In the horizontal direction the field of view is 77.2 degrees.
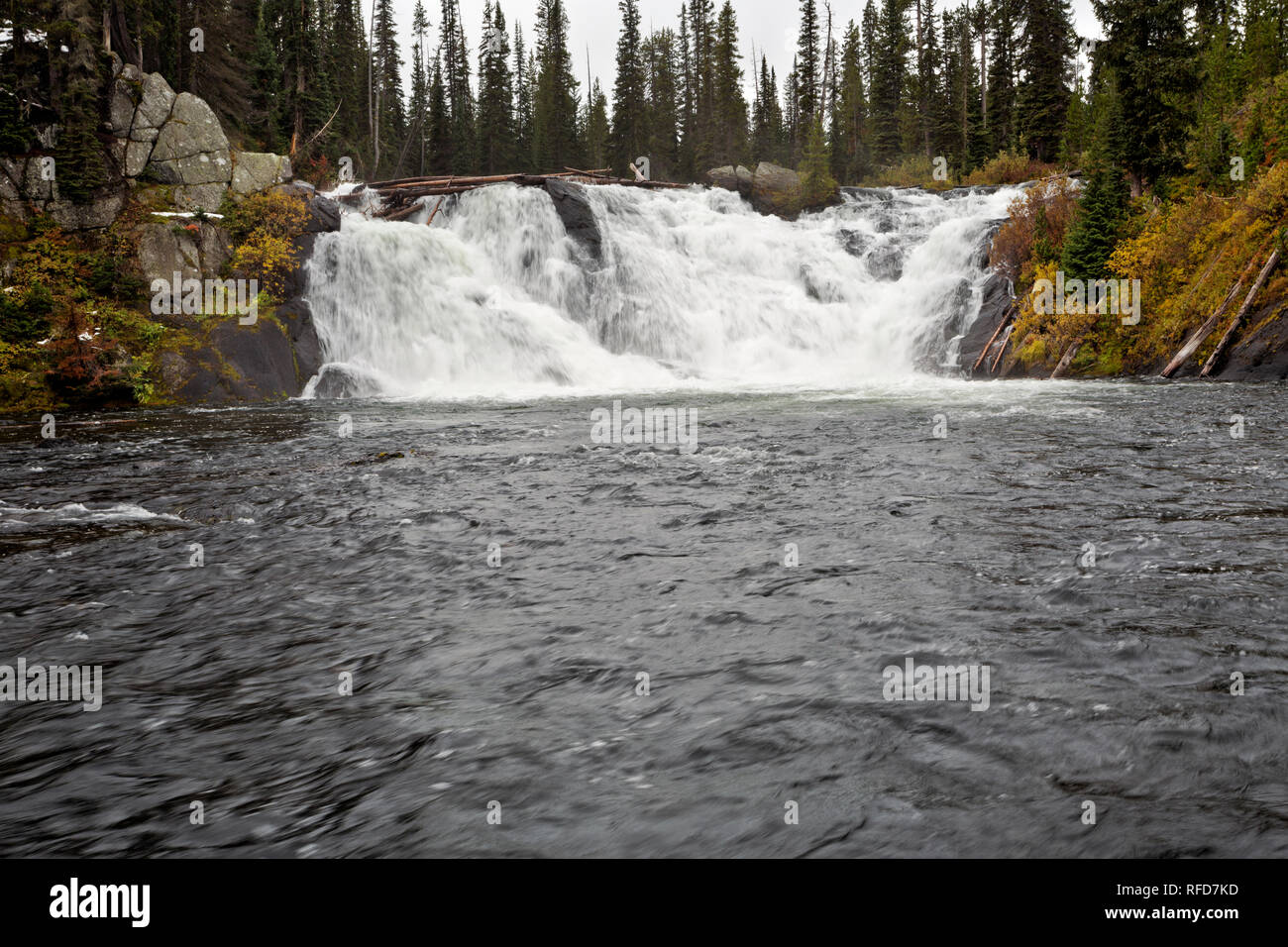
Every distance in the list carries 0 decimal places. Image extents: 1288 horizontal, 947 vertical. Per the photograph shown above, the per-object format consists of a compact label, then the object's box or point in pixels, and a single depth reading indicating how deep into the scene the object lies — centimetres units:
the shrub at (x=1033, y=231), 2619
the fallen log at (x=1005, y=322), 2532
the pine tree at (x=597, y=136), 7206
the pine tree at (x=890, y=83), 6266
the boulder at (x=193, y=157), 2466
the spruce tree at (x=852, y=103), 7169
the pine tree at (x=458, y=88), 6125
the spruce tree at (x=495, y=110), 6178
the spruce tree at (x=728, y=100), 6800
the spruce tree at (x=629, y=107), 6250
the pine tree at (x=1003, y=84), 4884
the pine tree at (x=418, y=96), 6475
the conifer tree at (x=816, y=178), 4141
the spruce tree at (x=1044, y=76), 4281
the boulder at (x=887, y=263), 3144
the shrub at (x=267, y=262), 2397
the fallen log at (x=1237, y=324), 1988
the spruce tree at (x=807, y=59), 7169
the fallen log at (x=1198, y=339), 2048
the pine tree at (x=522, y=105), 6625
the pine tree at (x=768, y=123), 7825
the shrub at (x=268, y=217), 2464
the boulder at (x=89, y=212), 2216
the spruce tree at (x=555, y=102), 6369
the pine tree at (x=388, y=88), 5991
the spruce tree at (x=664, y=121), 6625
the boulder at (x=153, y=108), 2481
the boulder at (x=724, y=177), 4638
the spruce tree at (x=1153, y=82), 2497
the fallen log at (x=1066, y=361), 2367
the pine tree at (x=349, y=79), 4869
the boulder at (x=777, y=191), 4212
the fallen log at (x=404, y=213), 3011
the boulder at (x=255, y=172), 2562
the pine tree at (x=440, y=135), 5900
